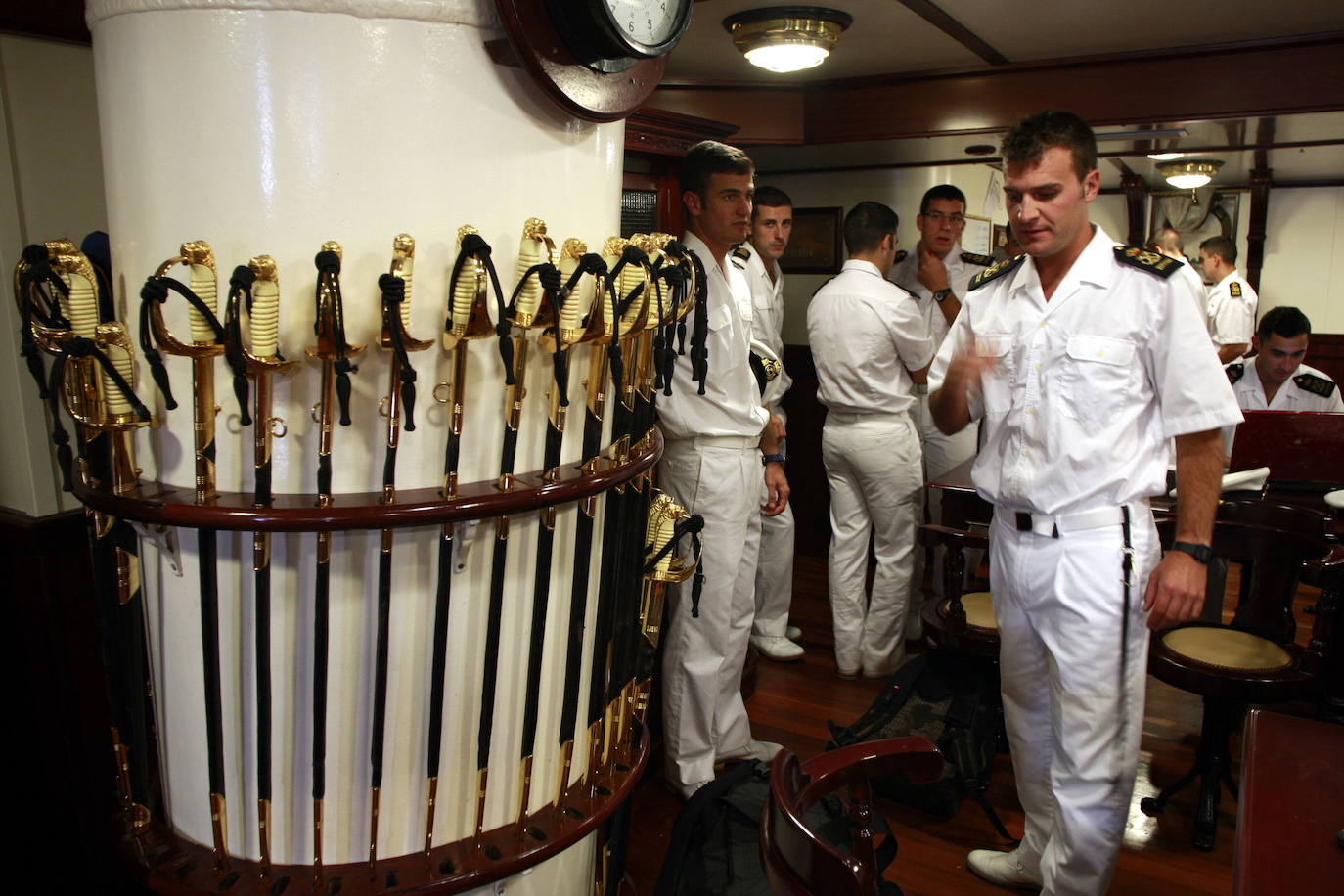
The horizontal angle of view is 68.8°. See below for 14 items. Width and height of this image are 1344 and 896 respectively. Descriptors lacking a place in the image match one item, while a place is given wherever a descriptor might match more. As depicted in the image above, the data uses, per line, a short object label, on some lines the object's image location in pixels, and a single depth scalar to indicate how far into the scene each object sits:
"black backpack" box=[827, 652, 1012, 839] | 2.73
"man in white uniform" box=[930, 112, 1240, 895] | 1.95
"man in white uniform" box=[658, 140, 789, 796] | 2.57
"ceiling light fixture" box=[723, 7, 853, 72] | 3.22
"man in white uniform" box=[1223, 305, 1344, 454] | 4.14
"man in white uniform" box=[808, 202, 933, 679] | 3.59
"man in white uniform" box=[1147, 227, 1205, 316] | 7.71
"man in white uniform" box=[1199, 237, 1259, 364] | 6.84
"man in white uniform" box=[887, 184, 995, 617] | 4.34
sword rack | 1.12
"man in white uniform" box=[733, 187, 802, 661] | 3.84
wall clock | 1.19
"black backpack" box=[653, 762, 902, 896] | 2.04
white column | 1.12
